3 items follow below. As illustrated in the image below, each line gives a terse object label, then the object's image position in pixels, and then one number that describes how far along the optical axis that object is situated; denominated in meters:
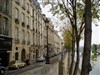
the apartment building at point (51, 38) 44.51
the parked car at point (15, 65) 15.47
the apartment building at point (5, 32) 16.23
